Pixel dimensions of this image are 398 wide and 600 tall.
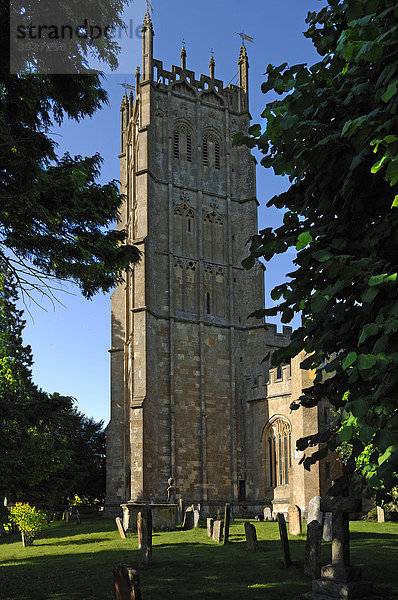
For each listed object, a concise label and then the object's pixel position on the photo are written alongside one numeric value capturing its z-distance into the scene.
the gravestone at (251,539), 15.17
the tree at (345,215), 4.90
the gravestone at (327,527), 15.45
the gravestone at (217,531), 17.27
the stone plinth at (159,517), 21.75
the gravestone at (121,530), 19.97
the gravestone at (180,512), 25.00
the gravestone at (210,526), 18.77
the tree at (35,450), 10.37
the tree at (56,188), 7.59
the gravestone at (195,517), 22.59
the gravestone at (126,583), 5.68
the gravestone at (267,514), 28.88
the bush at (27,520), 20.22
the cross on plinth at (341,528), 9.31
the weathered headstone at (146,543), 13.20
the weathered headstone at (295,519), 17.30
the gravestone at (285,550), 12.34
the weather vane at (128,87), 44.56
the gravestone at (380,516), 22.46
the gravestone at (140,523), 14.22
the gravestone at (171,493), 25.96
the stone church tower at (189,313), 33.66
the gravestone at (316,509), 16.19
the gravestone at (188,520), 22.19
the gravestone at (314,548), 10.84
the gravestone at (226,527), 16.89
